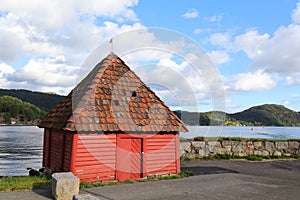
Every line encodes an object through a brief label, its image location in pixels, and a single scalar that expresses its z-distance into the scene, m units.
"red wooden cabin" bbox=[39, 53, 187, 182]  11.23
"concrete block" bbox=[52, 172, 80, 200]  8.77
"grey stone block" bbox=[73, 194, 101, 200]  7.40
